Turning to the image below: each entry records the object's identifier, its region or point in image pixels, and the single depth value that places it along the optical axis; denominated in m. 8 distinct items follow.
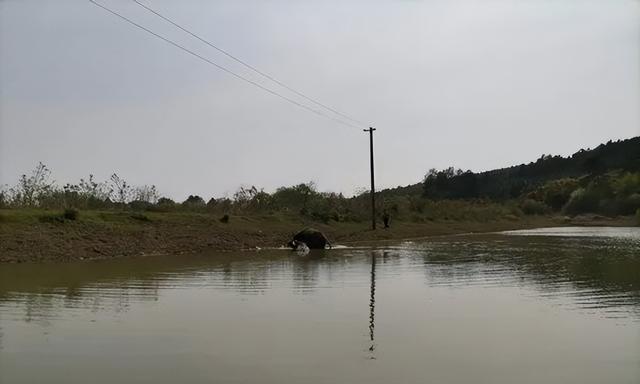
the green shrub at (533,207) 99.00
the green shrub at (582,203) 102.38
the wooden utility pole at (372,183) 49.06
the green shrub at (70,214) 29.61
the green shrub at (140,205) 41.13
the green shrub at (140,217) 33.78
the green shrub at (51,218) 28.46
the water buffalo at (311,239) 34.62
